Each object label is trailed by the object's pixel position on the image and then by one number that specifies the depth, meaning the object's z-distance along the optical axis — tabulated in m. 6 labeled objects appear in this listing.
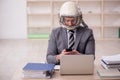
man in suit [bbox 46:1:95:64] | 2.52
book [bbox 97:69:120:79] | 2.02
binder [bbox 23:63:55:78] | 2.00
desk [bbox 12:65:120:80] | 2.01
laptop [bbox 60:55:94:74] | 1.99
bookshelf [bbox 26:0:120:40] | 7.14
